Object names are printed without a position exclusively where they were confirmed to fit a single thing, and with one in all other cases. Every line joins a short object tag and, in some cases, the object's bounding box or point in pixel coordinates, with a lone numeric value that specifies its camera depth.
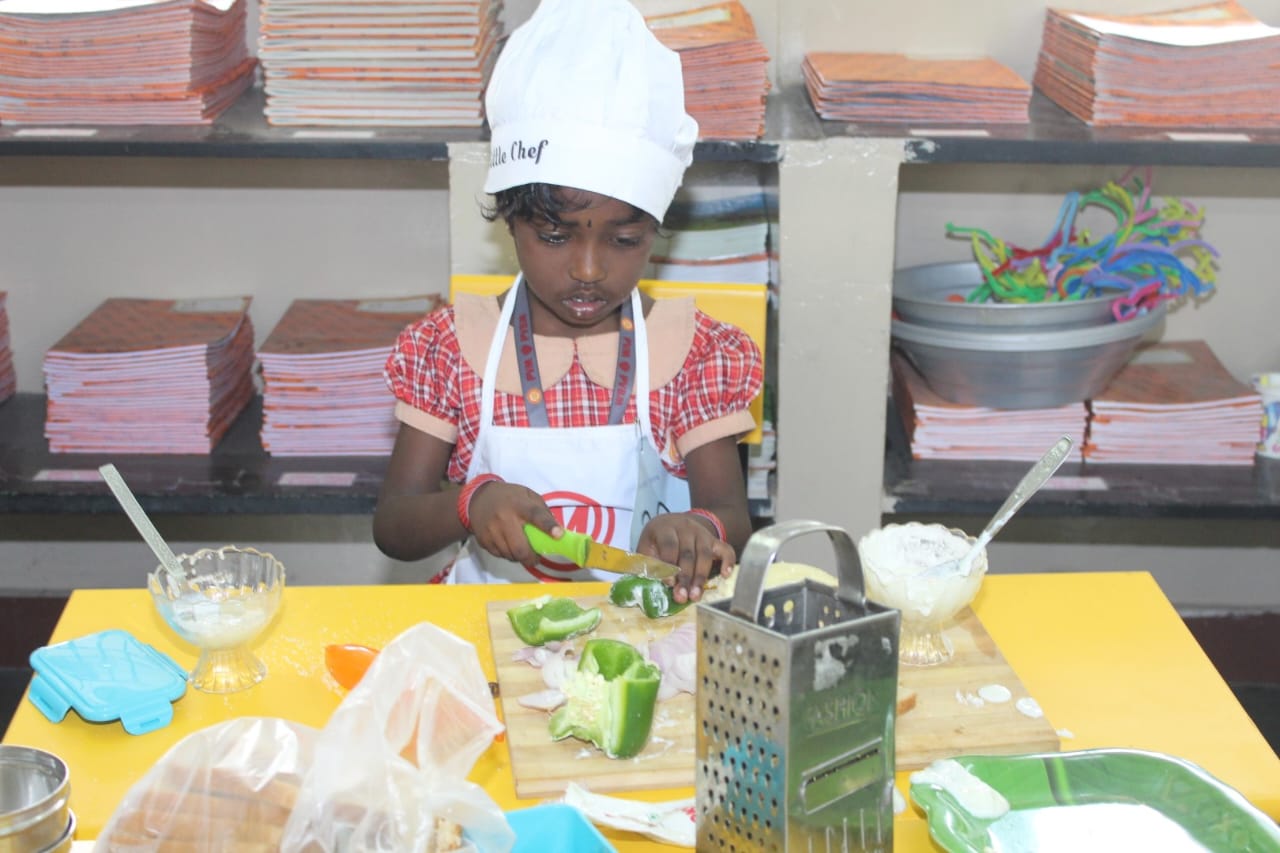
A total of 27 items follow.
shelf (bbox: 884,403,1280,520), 2.31
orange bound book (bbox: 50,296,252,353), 2.47
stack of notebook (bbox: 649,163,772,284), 2.27
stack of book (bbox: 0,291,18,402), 2.69
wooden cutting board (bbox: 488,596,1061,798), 1.15
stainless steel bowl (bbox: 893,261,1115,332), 2.29
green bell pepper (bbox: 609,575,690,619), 1.40
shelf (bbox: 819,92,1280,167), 2.12
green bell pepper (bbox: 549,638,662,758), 1.15
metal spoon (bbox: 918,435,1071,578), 1.24
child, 1.65
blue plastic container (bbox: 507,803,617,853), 0.98
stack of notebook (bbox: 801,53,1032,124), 2.21
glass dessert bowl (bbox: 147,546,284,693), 1.27
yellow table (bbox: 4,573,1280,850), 1.17
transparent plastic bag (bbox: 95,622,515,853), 0.87
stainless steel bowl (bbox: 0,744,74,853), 0.87
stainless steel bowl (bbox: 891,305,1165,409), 2.30
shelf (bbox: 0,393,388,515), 2.33
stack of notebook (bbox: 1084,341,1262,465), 2.41
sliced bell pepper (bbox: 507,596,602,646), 1.34
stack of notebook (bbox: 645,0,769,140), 2.10
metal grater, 0.89
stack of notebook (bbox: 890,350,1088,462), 2.41
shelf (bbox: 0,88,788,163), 2.15
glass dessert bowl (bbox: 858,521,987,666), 1.29
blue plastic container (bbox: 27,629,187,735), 1.22
